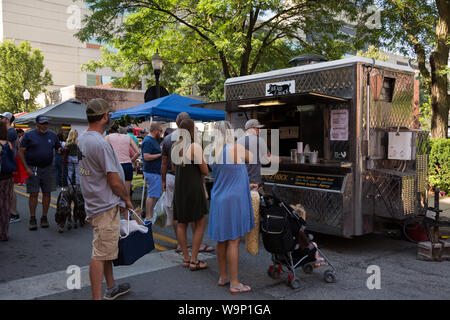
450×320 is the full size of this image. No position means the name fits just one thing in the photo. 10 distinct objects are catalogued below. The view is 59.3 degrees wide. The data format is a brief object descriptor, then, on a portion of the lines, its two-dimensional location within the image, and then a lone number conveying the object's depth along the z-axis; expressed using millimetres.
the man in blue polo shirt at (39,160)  6977
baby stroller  4340
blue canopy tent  9875
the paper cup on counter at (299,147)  7004
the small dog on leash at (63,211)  7094
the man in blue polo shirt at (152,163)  7078
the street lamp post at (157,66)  11426
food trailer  5891
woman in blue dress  4246
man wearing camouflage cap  3535
